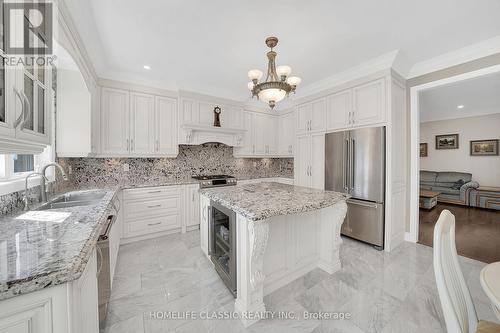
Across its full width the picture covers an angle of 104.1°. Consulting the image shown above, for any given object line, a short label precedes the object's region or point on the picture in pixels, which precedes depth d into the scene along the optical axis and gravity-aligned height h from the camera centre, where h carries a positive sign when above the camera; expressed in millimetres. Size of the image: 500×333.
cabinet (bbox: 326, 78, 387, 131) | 2764 +914
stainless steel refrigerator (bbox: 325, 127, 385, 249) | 2756 -178
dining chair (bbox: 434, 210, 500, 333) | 897 -604
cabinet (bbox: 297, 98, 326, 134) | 3493 +926
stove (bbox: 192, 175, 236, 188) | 3450 -279
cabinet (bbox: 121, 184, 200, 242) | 2988 -746
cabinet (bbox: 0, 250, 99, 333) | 643 -517
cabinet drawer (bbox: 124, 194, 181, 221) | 2991 -678
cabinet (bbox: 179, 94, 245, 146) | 3598 +877
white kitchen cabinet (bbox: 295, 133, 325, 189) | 3514 +96
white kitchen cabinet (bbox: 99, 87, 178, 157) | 3059 +688
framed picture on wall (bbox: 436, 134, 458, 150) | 5996 +762
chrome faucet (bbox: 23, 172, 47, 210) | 1547 -266
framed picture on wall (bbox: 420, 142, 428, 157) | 6645 +543
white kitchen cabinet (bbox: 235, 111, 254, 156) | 4375 +625
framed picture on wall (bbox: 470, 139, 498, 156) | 5324 +505
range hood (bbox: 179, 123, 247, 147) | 3580 +611
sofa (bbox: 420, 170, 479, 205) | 5293 -560
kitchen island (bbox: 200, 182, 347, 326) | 1516 -675
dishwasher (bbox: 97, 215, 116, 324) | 1434 -846
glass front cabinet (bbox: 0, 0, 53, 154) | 1012 +395
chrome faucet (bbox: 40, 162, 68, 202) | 1755 -207
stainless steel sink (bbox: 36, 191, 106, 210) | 1821 -368
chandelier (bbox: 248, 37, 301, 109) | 1869 +781
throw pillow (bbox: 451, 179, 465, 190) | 5480 -530
